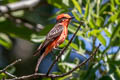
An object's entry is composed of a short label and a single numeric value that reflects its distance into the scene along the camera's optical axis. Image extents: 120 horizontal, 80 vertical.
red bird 7.25
